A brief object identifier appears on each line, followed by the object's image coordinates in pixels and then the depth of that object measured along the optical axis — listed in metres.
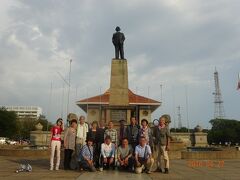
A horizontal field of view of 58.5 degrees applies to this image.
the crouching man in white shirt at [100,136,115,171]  6.22
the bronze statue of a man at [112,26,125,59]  13.03
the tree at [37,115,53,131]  51.49
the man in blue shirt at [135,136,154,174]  5.96
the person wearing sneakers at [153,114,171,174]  6.35
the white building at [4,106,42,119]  124.00
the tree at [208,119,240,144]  48.42
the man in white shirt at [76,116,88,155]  6.56
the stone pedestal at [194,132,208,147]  27.46
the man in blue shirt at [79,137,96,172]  6.12
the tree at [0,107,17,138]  41.51
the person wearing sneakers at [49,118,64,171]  6.40
